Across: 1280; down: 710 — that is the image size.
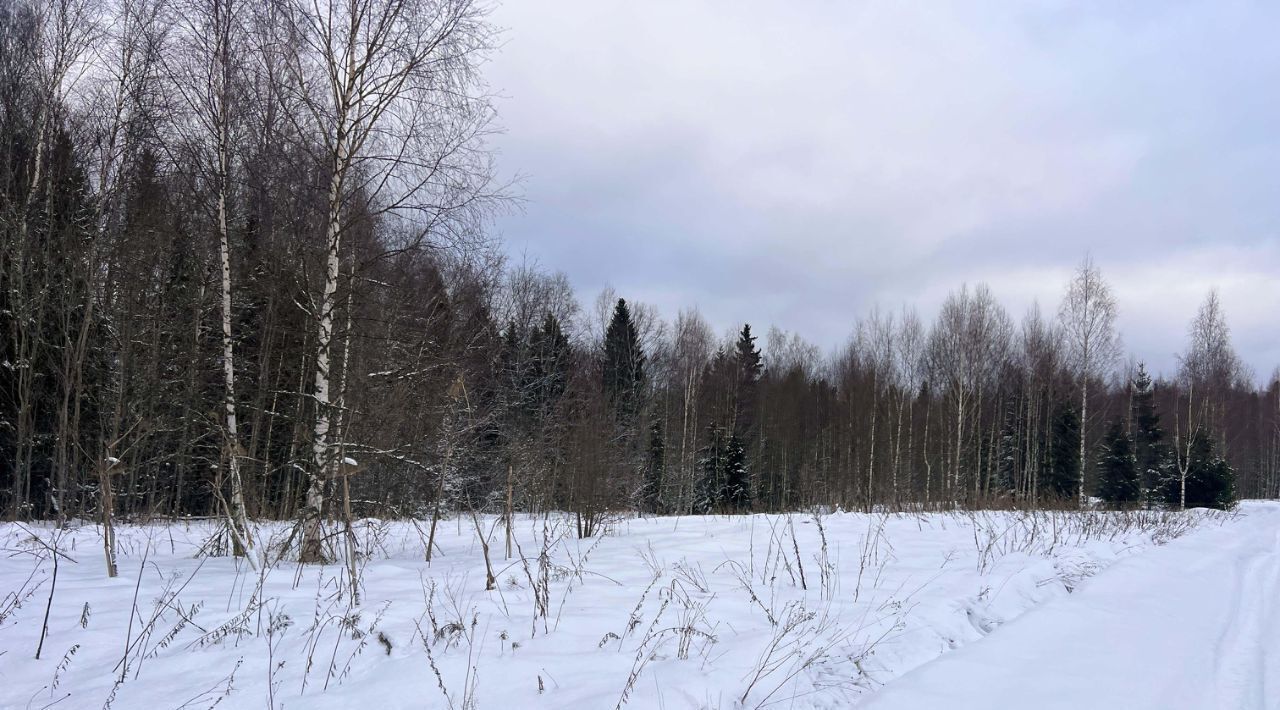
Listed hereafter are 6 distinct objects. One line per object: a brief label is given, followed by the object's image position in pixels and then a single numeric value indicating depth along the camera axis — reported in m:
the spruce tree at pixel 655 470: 29.70
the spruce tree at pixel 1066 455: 35.44
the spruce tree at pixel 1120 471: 33.56
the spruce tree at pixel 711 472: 34.12
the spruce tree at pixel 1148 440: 34.31
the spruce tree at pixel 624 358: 32.47
